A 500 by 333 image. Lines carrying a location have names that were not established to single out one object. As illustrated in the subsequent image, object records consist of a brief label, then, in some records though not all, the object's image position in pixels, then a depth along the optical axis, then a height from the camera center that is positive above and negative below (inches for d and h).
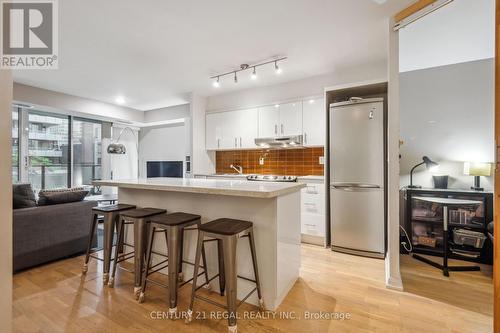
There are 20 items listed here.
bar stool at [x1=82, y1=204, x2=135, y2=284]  91.0 -24.1
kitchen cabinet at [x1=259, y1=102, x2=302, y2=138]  150.8 +30.1
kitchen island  73.1 -18.0
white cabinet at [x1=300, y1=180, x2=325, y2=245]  132.6 -26.8
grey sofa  98.0 -29.7
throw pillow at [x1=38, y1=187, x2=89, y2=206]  109.8 -14.3
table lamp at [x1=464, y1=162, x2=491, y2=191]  108.0 -2.3
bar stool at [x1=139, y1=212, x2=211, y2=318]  71.0 -24.0
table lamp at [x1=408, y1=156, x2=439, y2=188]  124.7 +0.1
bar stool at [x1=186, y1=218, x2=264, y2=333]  63.4 -23.5
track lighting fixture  126.2 +55.3
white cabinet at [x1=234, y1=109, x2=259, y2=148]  167.2 +27.6
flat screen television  227.5 -3.1
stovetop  144.2 -8.1
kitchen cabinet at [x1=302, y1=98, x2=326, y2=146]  142.7 +26.6
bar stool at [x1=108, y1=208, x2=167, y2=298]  80.6 -23.6
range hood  148.9 +15.3
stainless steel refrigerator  115.5 -5.8
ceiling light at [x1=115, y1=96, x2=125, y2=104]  190.1 +54.9
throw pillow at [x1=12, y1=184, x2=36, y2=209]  102.3 -13.2
